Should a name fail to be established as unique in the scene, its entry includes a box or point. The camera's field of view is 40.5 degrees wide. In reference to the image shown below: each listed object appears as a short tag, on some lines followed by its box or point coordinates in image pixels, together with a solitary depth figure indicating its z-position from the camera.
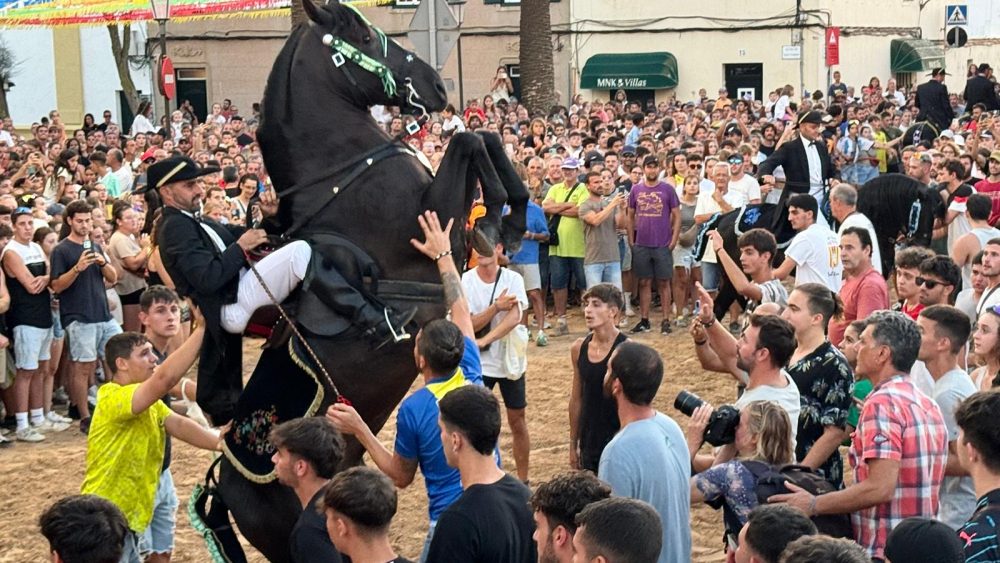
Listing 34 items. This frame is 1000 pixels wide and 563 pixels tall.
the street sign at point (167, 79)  21.17
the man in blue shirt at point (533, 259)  15.38
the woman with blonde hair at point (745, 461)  5.51
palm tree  29.47
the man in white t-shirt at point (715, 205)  15.49
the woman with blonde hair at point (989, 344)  7.05
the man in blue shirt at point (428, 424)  6.06
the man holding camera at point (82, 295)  12.00
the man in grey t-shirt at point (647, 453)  5.64
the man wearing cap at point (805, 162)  15.05
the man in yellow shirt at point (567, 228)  15.75
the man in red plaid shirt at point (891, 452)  5.79
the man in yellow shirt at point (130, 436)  7.09
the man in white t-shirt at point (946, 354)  6.76
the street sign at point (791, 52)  35.34
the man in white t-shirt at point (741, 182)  15.79
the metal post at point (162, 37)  18.41
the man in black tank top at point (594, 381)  8.01
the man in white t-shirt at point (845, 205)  11.41
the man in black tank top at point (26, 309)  11.89
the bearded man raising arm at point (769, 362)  6.45
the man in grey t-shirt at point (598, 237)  15.51
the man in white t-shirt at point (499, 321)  9.79
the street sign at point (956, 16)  26.61
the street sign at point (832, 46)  33.28
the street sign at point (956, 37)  28.10
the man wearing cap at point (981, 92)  28.56
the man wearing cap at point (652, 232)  15.67
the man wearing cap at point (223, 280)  6.51
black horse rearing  6.82
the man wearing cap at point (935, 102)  26.89
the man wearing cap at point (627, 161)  18.21
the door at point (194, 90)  41.16
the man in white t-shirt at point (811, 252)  10.91
